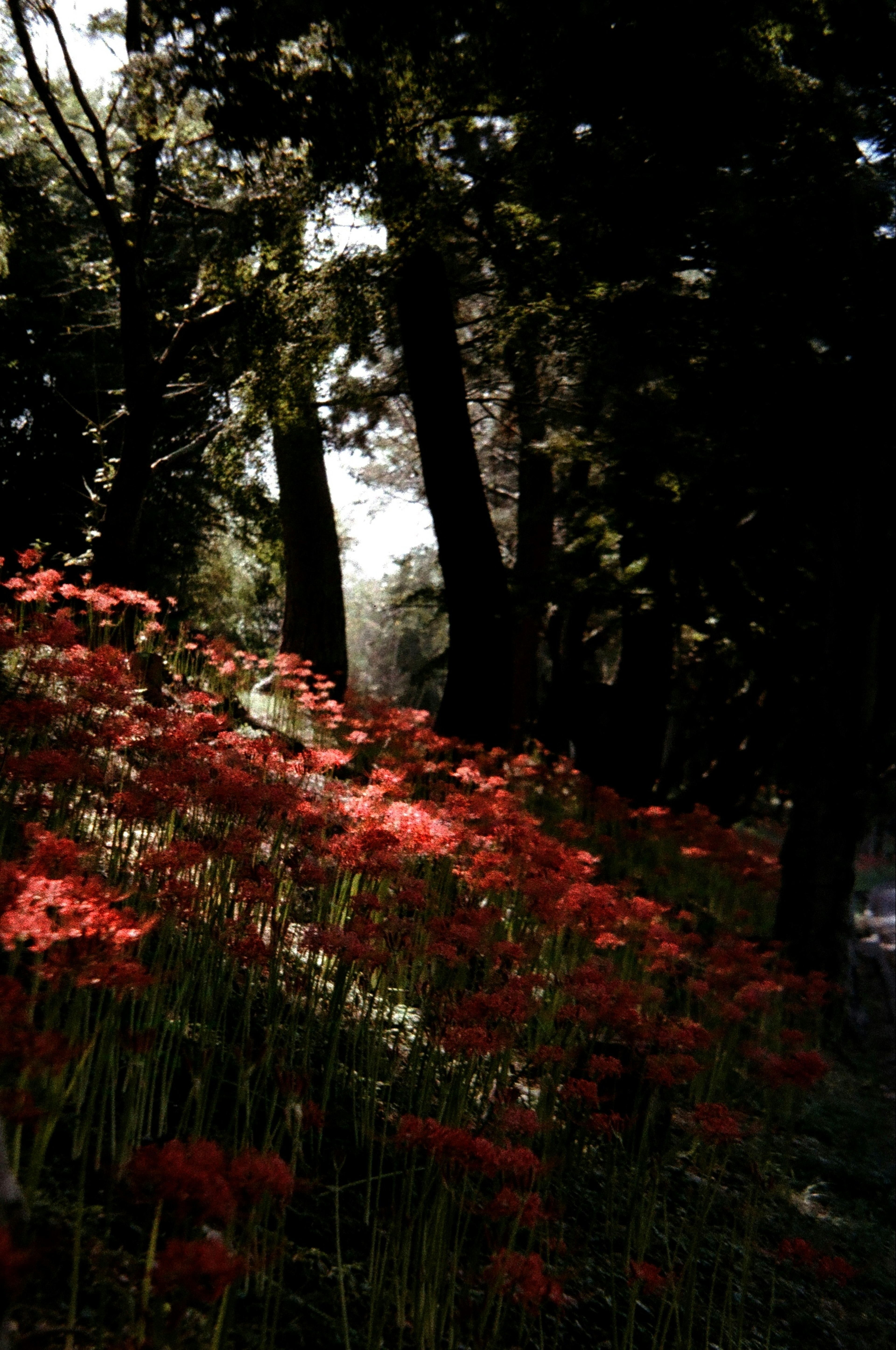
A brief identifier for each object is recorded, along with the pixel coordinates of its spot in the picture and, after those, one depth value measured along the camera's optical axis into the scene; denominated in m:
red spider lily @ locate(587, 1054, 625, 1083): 3.58
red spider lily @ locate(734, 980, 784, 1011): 5.53
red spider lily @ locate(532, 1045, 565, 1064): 3.38
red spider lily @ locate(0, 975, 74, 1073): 1.86
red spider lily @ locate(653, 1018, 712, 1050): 3.89
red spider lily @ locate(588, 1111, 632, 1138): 3.55
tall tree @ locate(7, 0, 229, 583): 8.80
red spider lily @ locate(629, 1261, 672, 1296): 2.70
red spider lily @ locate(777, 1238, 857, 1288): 3.23
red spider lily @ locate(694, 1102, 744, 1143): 3.38
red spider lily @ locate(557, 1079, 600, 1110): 3.42
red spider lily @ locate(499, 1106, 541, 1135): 2.92
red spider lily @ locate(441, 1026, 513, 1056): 3.13
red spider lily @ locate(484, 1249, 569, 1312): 2.33
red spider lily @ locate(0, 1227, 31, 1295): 1.27
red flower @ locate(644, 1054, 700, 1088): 3.69
